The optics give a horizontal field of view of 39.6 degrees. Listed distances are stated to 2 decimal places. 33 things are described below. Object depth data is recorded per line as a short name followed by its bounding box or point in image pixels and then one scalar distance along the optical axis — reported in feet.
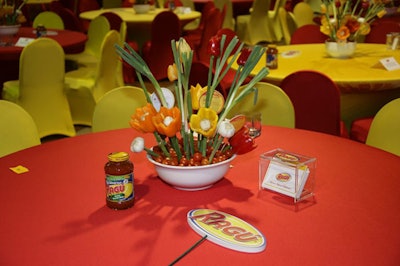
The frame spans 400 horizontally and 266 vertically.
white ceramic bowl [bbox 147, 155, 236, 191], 5.29
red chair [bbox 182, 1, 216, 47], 22.83
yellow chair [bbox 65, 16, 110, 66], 17.35
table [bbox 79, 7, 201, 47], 20.99
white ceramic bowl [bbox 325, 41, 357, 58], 12.29
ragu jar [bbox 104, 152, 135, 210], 5.07
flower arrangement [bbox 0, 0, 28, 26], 16.22
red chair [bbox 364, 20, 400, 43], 15.89
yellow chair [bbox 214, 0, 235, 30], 27.24
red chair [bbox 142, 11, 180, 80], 18.72
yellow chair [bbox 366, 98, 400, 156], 7.63
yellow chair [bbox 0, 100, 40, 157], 7.59
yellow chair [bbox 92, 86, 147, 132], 8.72
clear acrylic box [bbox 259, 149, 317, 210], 5.32
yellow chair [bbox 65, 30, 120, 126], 14.66
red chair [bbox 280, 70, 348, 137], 9.16
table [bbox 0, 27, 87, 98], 14.19
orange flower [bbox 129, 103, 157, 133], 5.17
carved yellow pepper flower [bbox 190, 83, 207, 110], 5.42
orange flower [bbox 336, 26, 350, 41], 12.00
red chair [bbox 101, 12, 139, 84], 19.01
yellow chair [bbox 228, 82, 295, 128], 8.57
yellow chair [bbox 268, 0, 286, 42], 29.58
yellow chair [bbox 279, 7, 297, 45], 21.95
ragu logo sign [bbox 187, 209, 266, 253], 4.42
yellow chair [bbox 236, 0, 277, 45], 28.19
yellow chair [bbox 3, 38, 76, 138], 12.85
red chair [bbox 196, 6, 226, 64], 19.45
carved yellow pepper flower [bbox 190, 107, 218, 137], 5.07
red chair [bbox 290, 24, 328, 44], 15.88
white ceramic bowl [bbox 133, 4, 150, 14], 22.25
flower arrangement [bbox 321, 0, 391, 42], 12.03
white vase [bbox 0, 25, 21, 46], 15.90
